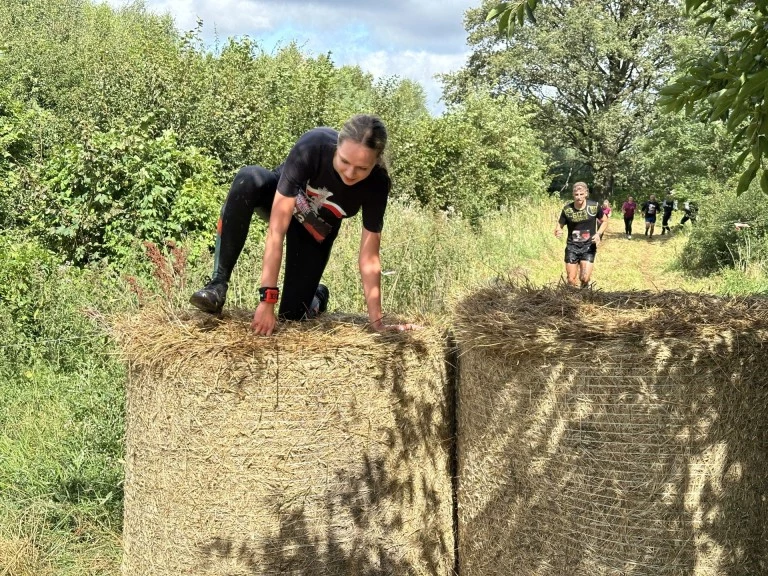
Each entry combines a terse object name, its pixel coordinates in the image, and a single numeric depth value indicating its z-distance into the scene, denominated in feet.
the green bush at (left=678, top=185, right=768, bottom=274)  50.91
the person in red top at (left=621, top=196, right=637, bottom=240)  83.82
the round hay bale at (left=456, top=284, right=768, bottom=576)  8.34
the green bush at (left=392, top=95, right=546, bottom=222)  54.60
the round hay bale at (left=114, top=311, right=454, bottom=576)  9.27
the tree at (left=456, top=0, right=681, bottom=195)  119.03
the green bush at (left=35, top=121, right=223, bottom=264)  25.95
